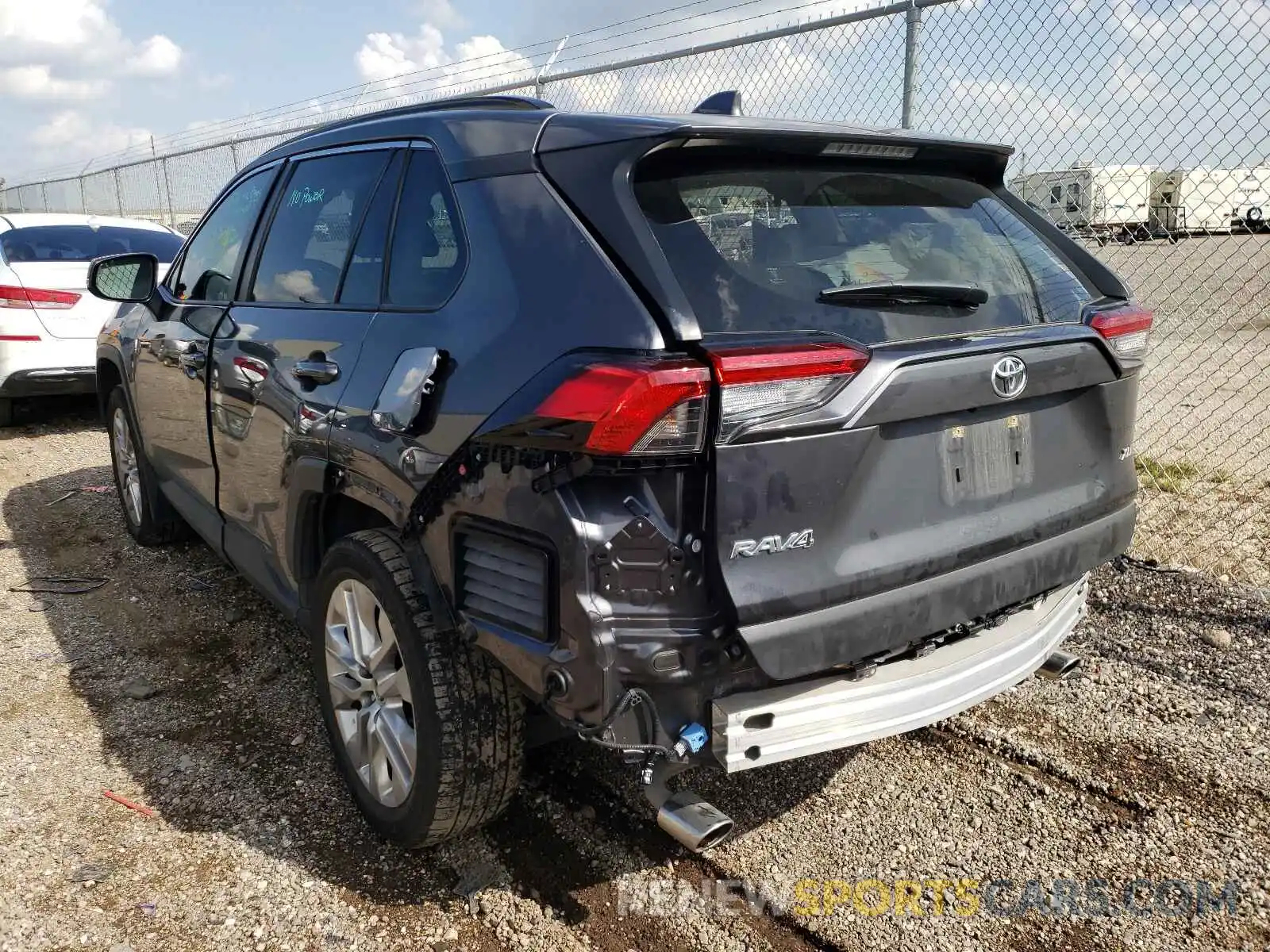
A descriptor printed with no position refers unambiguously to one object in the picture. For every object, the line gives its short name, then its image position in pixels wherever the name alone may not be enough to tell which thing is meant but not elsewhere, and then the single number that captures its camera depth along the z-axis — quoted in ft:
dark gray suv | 6.38
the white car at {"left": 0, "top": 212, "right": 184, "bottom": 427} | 25.81
